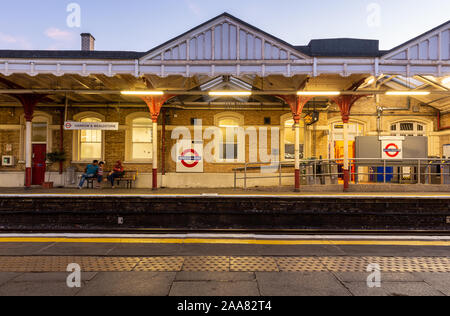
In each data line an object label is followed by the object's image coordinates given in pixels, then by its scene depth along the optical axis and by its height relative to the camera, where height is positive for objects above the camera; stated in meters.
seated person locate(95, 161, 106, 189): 12.87 -0.53
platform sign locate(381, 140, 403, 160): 12.81 +0.62
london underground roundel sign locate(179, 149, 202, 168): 14.77 +0.26
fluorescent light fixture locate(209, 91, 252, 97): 9.62 +2.39
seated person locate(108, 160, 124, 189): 13.08 -0.45
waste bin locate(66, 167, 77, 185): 14.21 -0.63
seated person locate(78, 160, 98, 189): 12.83 -0.40
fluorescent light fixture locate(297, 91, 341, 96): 9.91 +2.45
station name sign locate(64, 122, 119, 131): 11.64 +1.50
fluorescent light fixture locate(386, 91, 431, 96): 9.56 +2.38
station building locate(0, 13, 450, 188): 11.88 +2.22
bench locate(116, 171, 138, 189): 13.30 -0.69
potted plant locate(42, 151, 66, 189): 14.13 +0.29
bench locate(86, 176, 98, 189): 12.93 -0.84
